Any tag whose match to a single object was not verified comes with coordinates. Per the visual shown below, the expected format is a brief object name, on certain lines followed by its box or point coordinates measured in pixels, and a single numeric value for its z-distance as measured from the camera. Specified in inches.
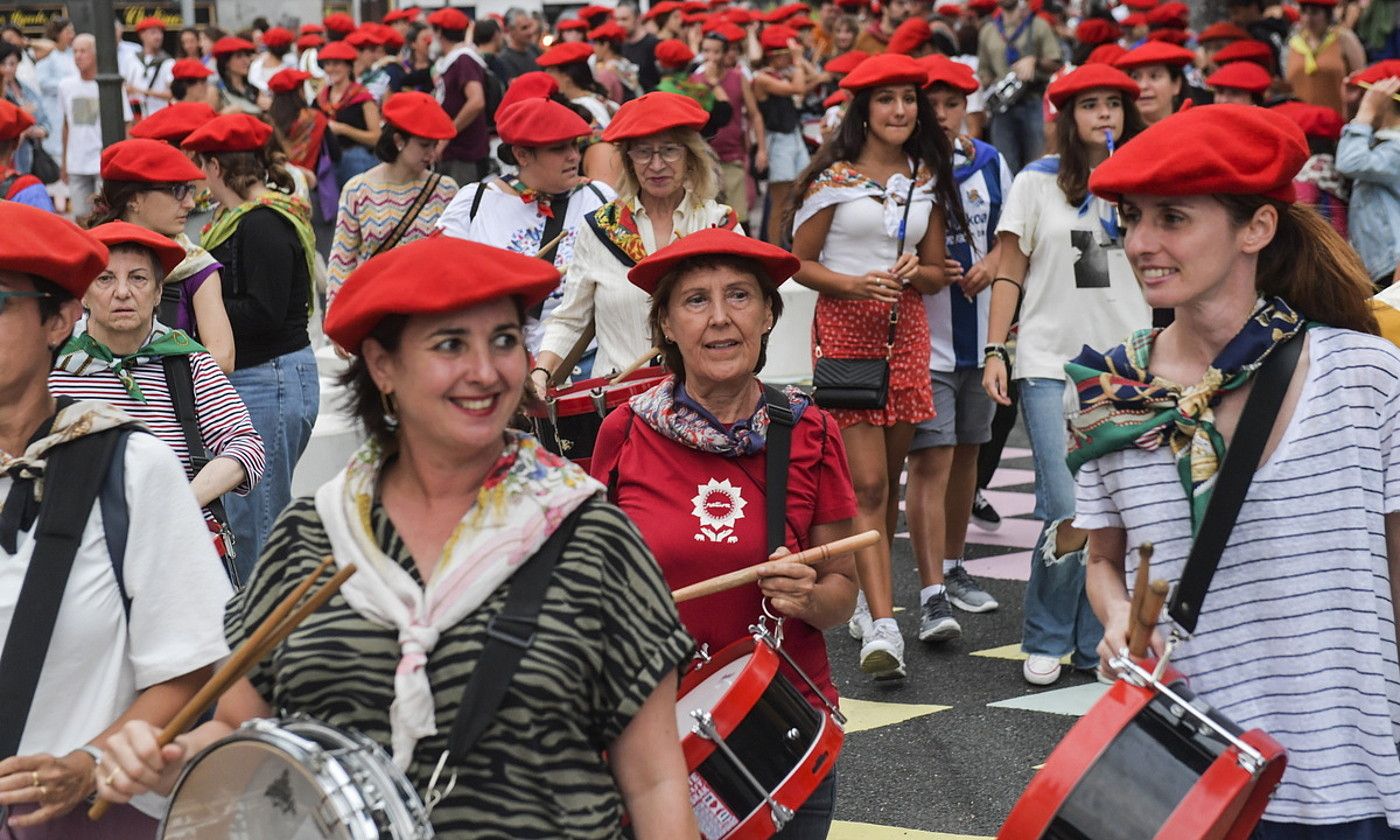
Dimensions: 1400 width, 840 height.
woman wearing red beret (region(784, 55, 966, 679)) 580.4
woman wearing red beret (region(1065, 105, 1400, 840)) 263.1
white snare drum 201.9
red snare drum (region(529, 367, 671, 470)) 504.1
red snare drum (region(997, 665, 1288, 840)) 237.8
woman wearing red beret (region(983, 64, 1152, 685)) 575.5
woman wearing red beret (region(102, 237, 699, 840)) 220.4
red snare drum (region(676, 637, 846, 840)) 287.1
